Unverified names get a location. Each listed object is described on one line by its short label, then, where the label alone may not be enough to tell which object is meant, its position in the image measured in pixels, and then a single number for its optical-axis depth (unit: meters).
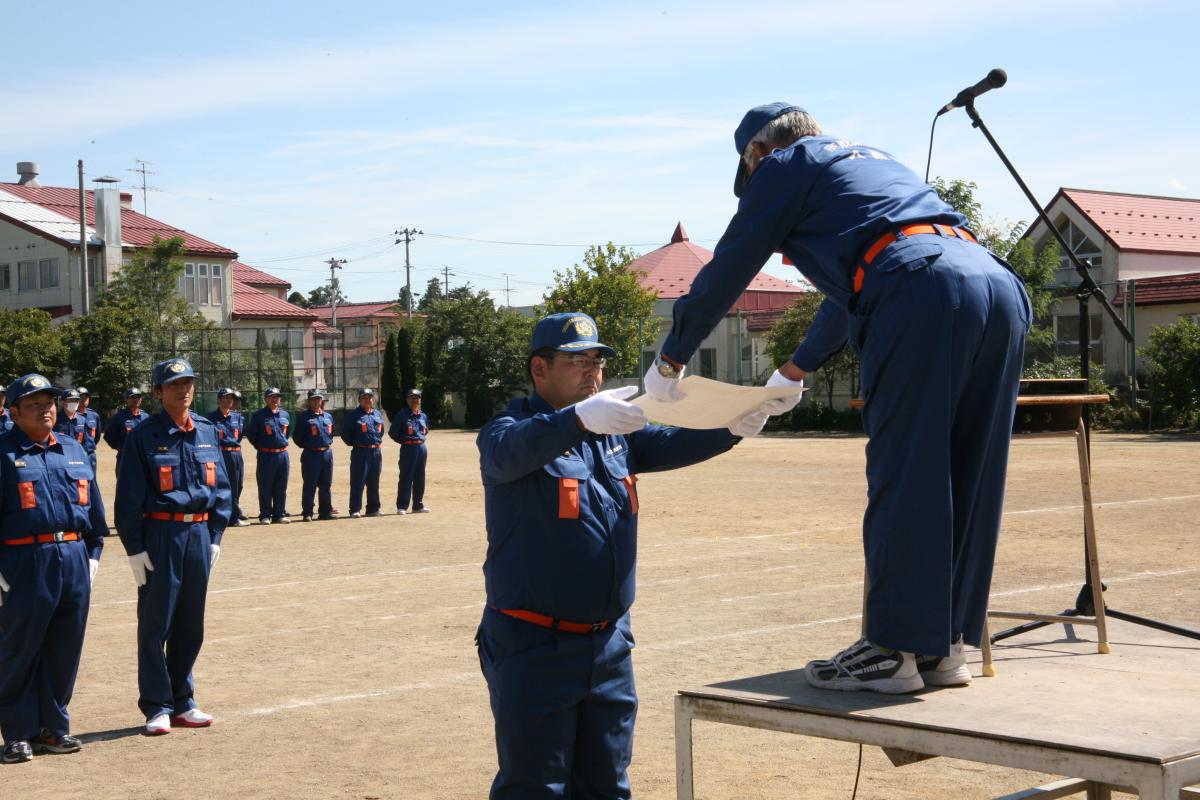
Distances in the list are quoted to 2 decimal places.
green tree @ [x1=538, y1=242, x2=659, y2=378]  56.41
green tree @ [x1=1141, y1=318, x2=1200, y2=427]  35.47
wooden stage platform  3.03
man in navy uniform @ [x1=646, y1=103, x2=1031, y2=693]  3.55
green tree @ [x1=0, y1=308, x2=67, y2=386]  48.62
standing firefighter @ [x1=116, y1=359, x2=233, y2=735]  8.07
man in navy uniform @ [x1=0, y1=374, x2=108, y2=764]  7.61
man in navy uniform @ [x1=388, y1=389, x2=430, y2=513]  22.12
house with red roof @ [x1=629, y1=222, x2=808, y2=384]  54.38
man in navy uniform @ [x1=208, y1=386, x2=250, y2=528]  20.39
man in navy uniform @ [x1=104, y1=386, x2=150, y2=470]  21.48
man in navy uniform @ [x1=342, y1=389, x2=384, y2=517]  22.20
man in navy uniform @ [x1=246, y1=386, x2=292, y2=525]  21.41
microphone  5.54
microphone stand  5.06
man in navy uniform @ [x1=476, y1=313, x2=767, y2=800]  4.13
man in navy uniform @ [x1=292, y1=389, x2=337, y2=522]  21.89
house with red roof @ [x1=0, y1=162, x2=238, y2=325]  58.53
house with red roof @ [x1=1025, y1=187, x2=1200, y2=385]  41.97
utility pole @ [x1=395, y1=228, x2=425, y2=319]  99.91
